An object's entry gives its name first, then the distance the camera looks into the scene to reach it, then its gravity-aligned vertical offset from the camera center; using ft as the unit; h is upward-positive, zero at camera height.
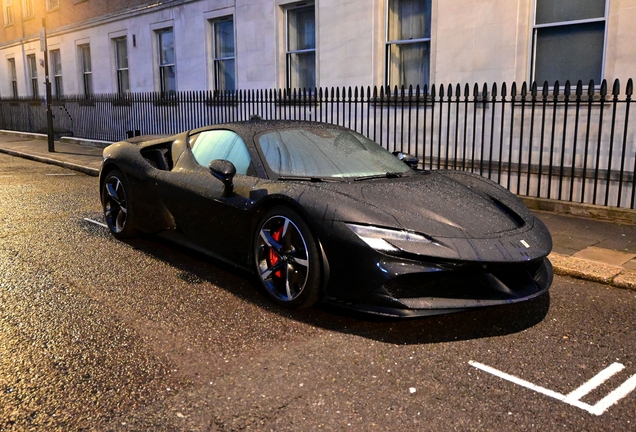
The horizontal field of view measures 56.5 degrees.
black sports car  11.87 -2.63
